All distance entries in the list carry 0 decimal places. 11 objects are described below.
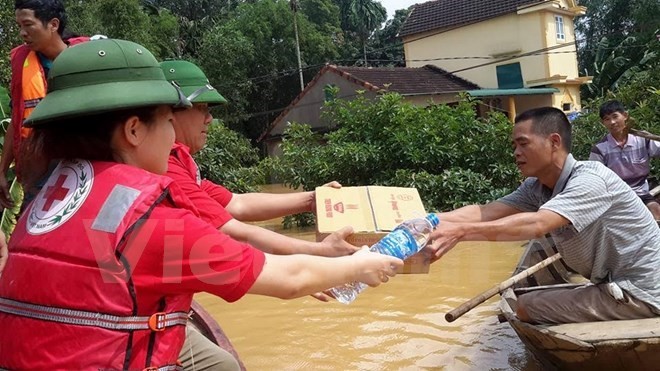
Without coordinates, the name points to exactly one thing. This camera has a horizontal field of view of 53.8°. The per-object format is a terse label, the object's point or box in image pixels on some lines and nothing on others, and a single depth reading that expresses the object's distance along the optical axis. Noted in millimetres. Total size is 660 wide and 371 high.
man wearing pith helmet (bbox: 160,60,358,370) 2525
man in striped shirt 3330
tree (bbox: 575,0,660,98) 26172
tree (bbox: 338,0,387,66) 37062
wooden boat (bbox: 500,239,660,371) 3326
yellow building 23203
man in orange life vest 3340
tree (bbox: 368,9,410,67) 36625
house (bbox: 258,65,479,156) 20609
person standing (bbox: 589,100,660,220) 6977
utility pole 26016
